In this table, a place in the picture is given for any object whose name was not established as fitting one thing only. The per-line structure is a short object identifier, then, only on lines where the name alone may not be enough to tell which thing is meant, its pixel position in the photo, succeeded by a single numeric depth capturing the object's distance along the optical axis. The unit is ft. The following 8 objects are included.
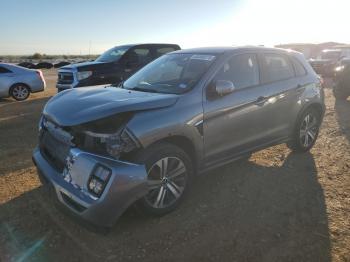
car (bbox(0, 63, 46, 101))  43.34
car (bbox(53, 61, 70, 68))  134.11
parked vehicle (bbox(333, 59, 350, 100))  38.87
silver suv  11.64
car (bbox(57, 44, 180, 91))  36.01
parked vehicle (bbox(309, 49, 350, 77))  71.92
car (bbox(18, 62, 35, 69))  120.96
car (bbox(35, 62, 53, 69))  126.16
